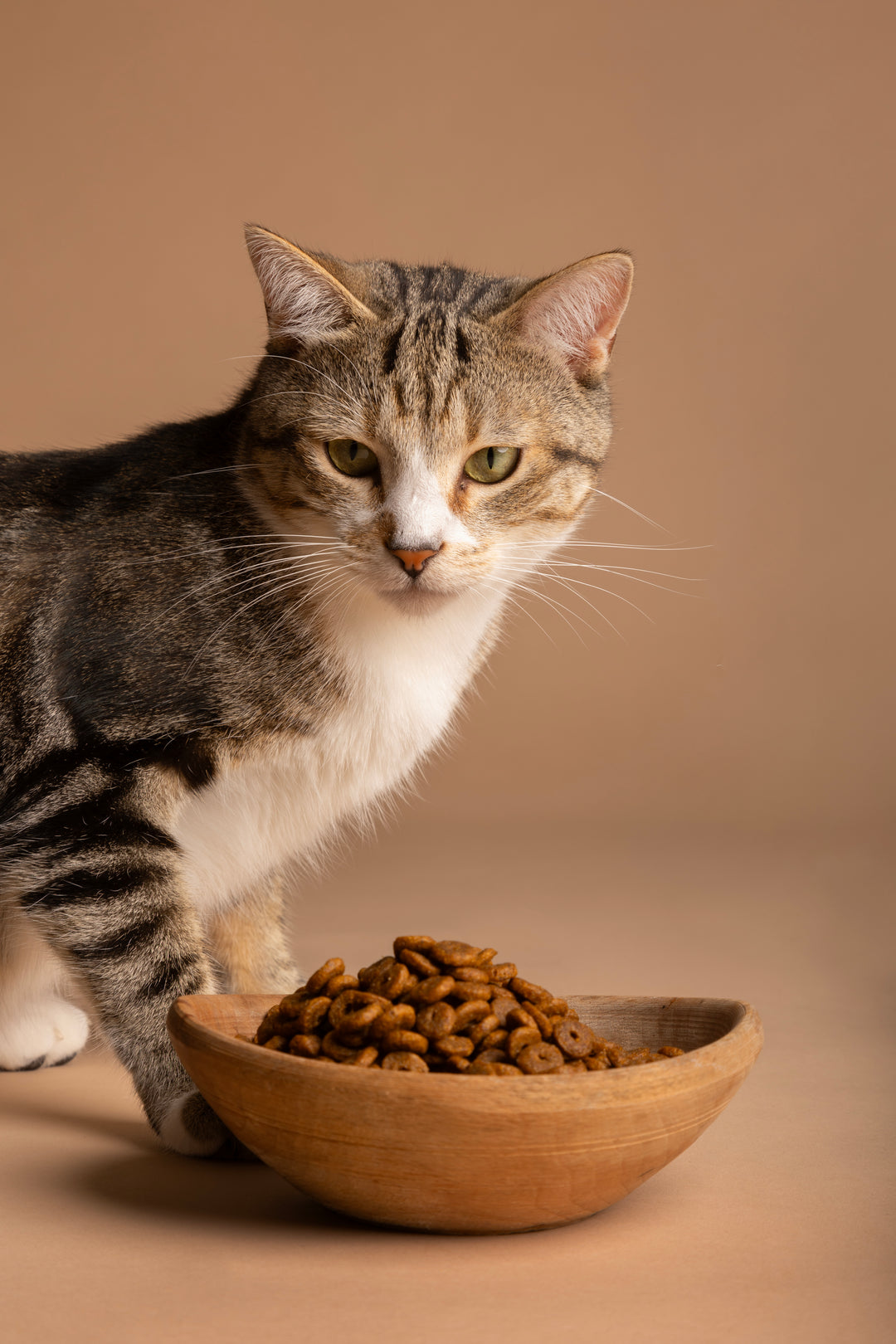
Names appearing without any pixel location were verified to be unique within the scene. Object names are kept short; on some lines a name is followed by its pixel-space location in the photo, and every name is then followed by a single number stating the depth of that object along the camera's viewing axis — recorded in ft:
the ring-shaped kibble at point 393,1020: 2.84
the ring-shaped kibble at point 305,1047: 2.85
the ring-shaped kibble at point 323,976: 2.90
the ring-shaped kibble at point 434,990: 2.86
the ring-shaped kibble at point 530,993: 2.92
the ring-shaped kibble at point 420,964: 2.90
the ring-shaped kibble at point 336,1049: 2.83
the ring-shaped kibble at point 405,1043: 2.83
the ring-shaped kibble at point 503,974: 2.92
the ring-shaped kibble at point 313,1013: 2.87
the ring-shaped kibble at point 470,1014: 2.86
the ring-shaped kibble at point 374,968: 2.91
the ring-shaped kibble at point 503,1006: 2.88
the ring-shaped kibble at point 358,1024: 2.84
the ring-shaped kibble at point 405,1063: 2.81
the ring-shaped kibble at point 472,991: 2.87
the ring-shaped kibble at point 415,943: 2.92
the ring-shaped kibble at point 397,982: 2.87
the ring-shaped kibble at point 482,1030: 2.85
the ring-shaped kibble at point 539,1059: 2.82
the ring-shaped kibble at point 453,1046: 2.83
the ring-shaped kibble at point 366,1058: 2.81
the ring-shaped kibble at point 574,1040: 2.86
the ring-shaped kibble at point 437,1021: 2.84
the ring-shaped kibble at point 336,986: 2.89
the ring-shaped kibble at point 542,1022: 2.87
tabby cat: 3.13
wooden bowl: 2.77
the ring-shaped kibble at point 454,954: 2.91
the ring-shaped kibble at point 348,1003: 2.86
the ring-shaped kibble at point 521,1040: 2.84
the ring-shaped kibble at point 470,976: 2.89
